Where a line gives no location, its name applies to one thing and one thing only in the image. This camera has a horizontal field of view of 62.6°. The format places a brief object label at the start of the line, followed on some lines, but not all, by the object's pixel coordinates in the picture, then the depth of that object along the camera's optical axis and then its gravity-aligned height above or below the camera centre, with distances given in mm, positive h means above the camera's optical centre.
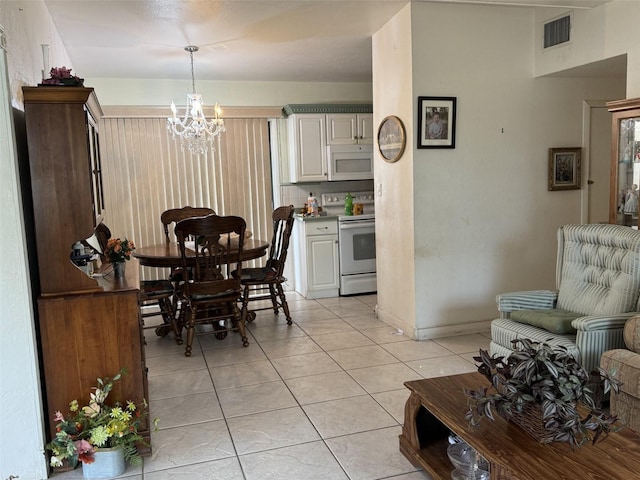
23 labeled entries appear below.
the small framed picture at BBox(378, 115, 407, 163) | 4145 +327
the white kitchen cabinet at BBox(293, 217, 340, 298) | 5898 -851
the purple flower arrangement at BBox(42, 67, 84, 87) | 2451 +517
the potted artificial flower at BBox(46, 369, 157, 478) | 2334 -1108
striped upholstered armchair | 2811 -777
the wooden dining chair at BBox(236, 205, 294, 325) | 4695 -807
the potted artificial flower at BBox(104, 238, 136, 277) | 2939 -368
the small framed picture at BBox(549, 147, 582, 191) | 4418 +40
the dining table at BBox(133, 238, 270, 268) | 4191 -552
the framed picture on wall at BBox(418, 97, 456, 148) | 4012 +422
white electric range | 5957 -830
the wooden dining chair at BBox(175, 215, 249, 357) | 3848 -675
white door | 4547 +55
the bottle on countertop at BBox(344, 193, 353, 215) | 6113 -285
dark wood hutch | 2424 -445
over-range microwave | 6117 +215
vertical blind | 5758 +111
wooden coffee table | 1645 -919
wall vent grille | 4016 +1096
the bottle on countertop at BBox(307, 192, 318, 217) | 6082 -286
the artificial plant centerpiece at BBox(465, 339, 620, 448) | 1690 -740
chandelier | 4602 +584
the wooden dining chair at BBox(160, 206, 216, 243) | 5340 -280
